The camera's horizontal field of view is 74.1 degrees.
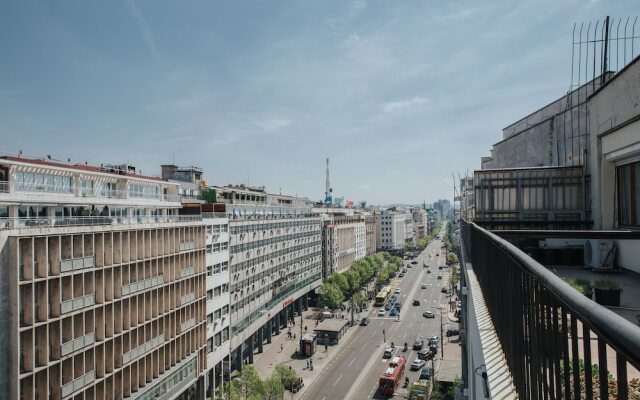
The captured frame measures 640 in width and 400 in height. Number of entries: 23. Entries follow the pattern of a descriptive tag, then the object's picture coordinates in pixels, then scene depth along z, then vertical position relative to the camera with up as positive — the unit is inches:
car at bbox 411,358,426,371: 2217.0 -823.1
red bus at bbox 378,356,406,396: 1872.5 -771.5
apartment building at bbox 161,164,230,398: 1875.0 -364.1
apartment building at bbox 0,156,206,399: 959.6 -215.9
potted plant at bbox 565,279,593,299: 313.3 -63.4
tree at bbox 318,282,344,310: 3191.4 -668.0
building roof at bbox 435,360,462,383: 1772.3 -724.0
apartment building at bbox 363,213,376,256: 5679.1 -332.0
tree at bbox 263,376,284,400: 1630.2 -698.5
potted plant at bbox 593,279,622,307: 311.2 -66.0
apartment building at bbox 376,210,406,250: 6604.3 -340.3
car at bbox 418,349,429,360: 2327.8 -807.5
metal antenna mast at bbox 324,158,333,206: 6324.8 +138.4
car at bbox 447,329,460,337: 2741.6 -812.7
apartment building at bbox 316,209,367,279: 3949.3 -320.2
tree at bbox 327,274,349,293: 3479.3 -601.9
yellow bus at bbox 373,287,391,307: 3676.2 -789.0
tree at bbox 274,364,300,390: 1874.6 -742.0
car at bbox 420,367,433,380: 2030.0 -800.5
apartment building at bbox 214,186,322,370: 2180.1 -347.9
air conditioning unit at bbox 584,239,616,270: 478.9 -55.3
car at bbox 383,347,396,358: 2361.0 -809.8
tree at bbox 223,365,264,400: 1611.7 -683.4
